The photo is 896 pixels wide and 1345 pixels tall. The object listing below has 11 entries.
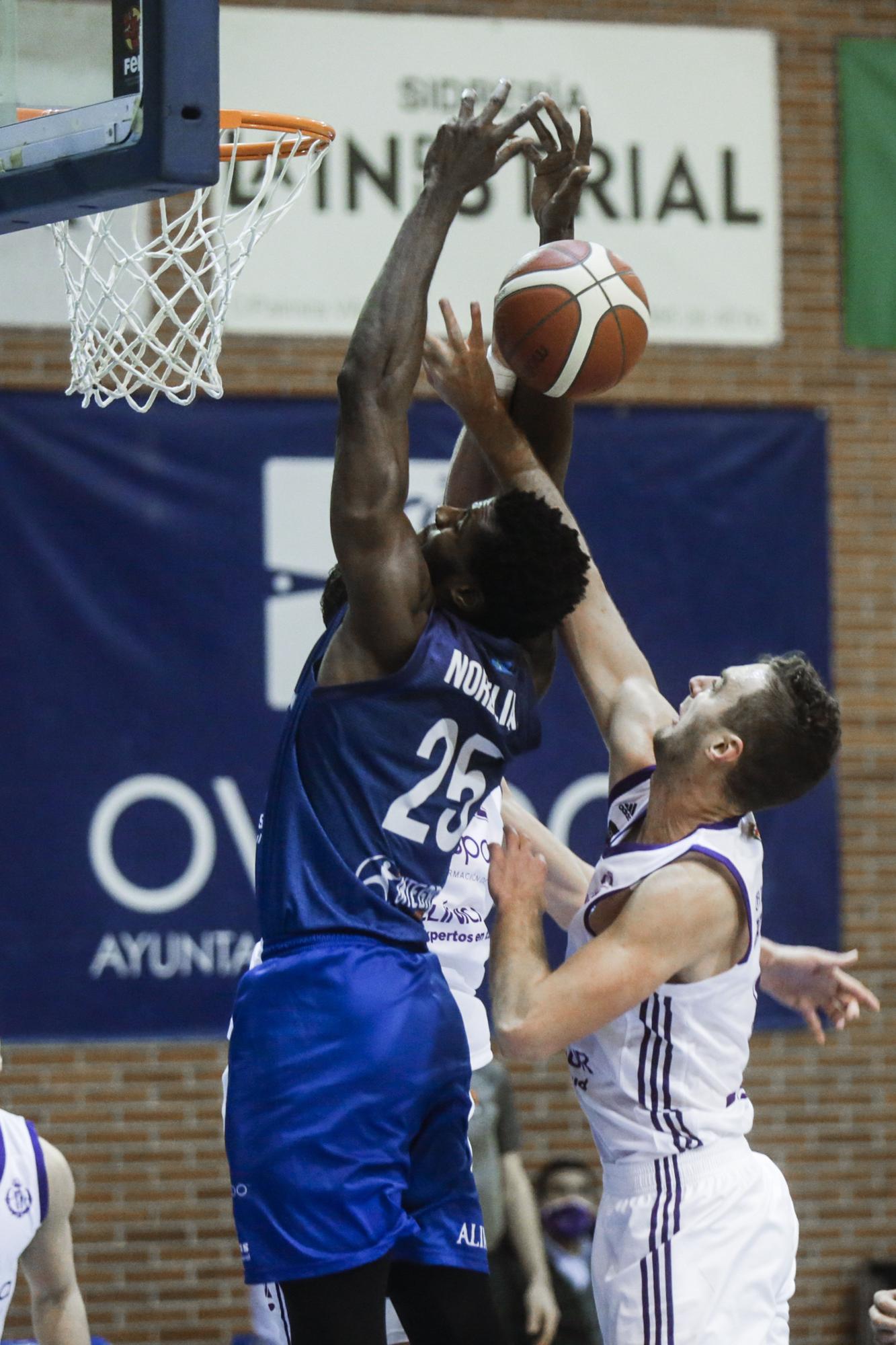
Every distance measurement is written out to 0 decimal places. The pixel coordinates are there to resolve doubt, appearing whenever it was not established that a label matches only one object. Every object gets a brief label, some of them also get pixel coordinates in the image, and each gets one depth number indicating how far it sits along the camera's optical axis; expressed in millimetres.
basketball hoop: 7574
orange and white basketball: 6691
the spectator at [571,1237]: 12648
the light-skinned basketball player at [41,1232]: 7836
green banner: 15453
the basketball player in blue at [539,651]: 6957
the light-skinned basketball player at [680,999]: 6012
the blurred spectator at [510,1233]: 11953
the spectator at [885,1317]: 6590
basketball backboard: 5754
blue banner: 13773
